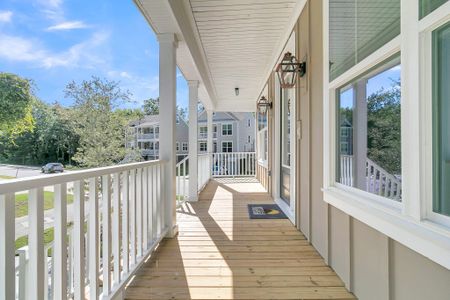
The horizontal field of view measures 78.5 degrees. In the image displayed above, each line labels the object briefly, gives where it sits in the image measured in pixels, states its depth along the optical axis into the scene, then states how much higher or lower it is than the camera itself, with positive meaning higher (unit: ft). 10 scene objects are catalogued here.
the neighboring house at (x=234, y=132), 75.51 +5.95
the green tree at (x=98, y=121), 35.58 +4.78
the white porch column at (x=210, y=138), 28.22 +1.57
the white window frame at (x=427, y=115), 3.80 +0.52
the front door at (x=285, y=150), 14.43 +0.14
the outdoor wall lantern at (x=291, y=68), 9.98 +3.17
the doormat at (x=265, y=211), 13.33 -3.05
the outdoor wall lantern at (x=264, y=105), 19.14 +3.46
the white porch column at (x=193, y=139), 17.58 +0.96
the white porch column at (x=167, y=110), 10.10 +1.59
